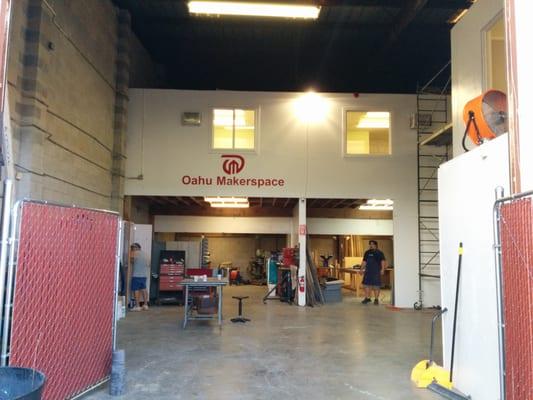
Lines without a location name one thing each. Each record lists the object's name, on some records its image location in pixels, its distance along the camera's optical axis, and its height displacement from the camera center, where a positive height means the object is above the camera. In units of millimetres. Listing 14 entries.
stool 8391 -1415
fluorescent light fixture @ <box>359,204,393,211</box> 13375 +1248
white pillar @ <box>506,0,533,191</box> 3035 +1225
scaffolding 10945 +1971
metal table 7695 -718
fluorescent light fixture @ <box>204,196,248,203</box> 11723 +1284
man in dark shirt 11272 -544
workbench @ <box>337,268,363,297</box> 13633 -1041
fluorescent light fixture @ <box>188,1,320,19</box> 7223 +4040
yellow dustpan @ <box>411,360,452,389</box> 4557 -1352
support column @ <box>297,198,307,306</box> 10773 -8
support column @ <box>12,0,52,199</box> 6402 +2086
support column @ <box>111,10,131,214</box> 10211 +3238
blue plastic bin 2738 -877
